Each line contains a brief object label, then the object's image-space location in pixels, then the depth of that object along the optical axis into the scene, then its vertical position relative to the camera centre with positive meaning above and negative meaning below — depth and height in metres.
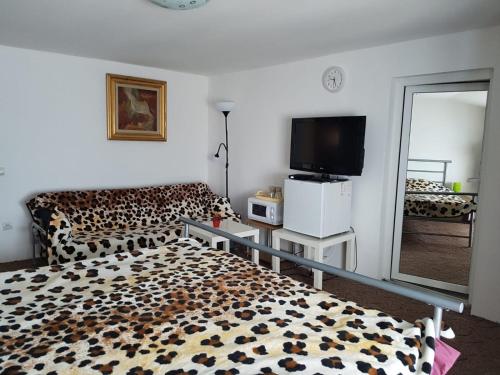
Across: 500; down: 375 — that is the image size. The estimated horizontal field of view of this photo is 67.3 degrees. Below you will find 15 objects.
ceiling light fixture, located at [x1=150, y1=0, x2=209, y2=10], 2.34 +0.91
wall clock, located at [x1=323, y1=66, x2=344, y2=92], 3.82 +0.76
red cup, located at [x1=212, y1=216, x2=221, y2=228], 3.85 -0.76
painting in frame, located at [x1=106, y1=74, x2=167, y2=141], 4.56 +0.47
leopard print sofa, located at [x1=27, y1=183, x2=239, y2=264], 3.46 -0.79
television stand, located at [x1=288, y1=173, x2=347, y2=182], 3.66 -0.26
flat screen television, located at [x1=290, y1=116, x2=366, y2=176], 3.53 +0.07
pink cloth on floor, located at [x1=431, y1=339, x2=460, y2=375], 1.36 -0.74
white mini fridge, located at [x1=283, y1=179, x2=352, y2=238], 3.48 -0.53
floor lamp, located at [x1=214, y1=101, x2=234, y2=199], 4.68 +0.52
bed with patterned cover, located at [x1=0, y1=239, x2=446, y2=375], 1.24 -0.70
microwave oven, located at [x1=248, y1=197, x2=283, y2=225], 4.02 -0.66
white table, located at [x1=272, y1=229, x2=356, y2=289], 3.42 -0.86
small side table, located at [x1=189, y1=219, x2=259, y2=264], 3.67 -0.86
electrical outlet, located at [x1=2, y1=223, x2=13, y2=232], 4.07 -0.92
